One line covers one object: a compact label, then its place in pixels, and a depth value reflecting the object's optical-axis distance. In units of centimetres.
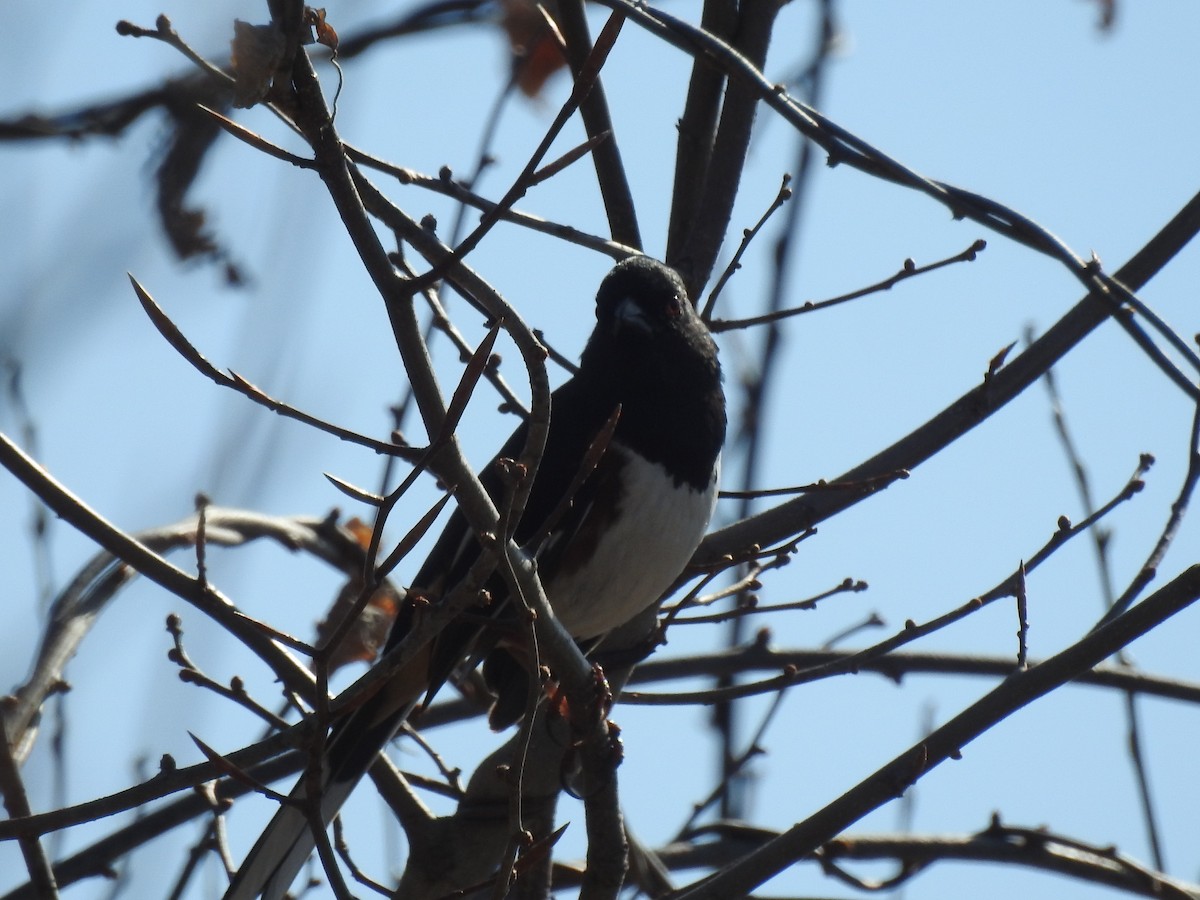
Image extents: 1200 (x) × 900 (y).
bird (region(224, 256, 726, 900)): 739
